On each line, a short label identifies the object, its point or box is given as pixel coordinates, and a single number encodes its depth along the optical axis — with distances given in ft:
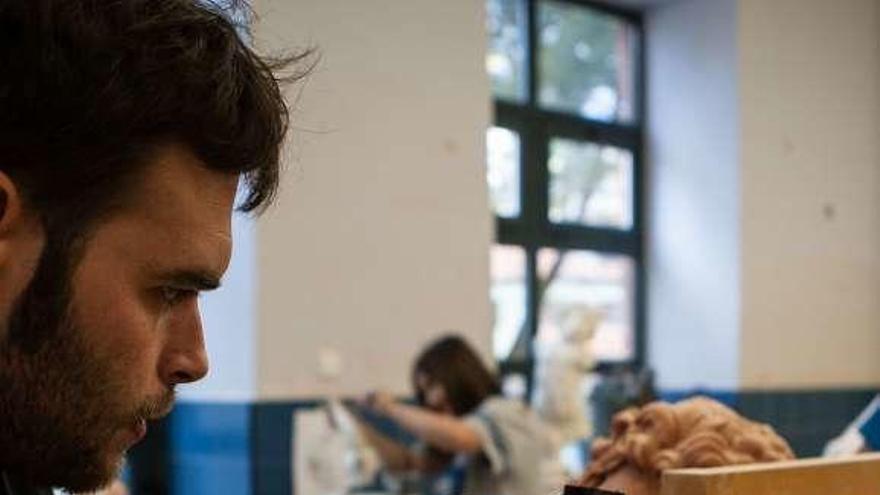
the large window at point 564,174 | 14.03
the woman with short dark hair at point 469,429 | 8.43
